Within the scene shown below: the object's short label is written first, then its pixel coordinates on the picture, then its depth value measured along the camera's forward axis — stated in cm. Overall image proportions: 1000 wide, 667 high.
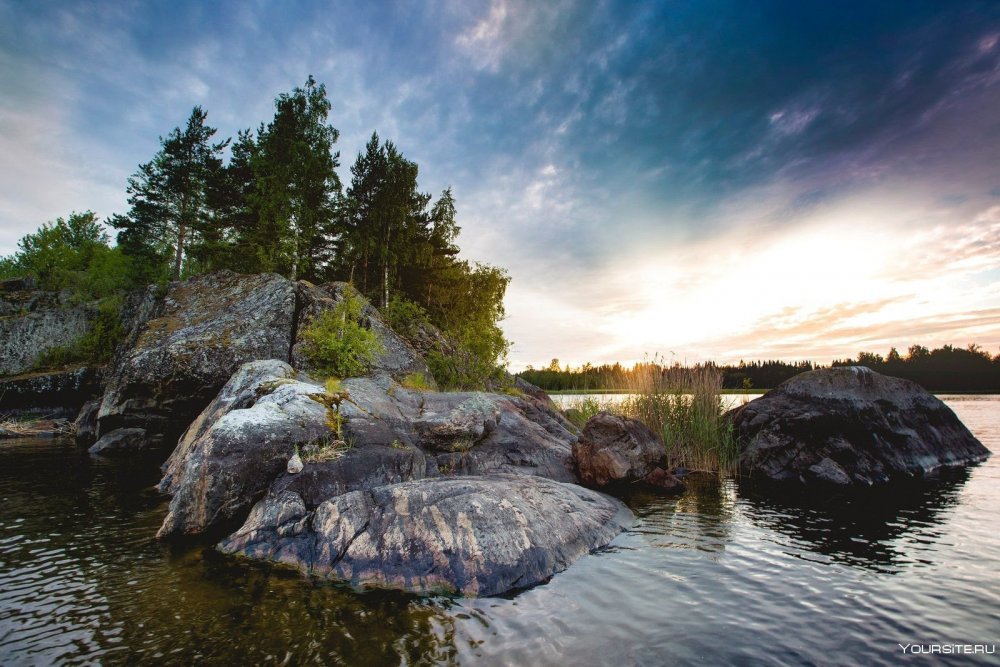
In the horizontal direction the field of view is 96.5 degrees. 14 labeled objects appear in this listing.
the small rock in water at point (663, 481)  1210
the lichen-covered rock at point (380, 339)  1658
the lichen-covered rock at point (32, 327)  2742
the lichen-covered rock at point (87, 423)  2235
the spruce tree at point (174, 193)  3338
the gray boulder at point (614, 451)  1191
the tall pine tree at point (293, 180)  2584
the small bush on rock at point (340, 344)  1416
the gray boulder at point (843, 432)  1324
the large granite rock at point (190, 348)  1562
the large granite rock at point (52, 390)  2545
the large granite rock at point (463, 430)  1091
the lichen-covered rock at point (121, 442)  1662
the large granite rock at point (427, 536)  567
